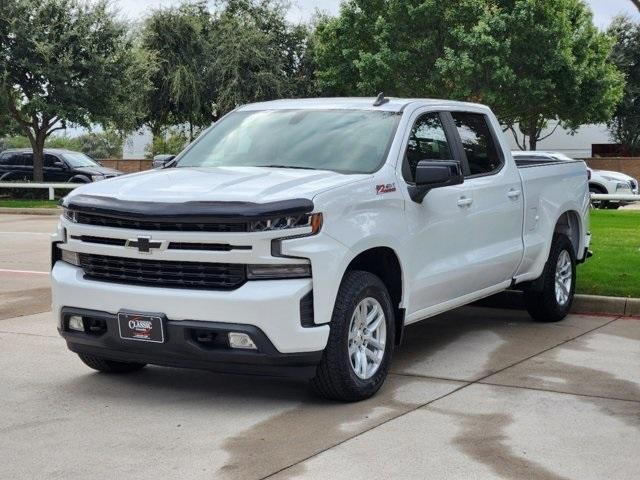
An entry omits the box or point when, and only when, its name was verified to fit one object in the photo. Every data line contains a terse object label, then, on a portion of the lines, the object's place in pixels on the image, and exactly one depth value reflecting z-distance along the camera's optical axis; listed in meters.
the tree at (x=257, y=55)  41.78
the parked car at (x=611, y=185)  27.72
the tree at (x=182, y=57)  42.19
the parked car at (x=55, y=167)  30.02
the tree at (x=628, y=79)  46.06
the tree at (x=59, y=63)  29.86
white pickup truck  5.70
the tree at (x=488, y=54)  34.44
